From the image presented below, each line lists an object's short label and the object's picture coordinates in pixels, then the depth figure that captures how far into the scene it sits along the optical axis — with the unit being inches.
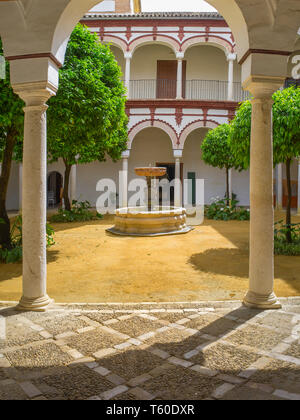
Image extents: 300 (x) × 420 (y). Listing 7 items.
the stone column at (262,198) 134.5
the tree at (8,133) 196.5
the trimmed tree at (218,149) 486.9
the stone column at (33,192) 133.6
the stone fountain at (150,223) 356.8
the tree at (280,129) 241.4
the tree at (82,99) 221.1
